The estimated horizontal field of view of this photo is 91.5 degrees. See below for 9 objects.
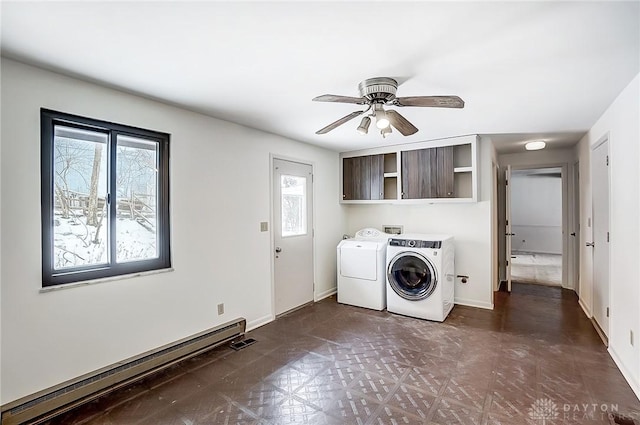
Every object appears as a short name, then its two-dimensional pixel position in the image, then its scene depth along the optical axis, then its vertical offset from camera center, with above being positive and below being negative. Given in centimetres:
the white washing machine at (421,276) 380 -82
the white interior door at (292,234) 404 -29
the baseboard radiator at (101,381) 196 -122
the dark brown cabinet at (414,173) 417 +56
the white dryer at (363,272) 425 -84
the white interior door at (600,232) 310 -24
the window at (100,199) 219 +12
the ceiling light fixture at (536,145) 439 +95
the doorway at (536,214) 907 -10
